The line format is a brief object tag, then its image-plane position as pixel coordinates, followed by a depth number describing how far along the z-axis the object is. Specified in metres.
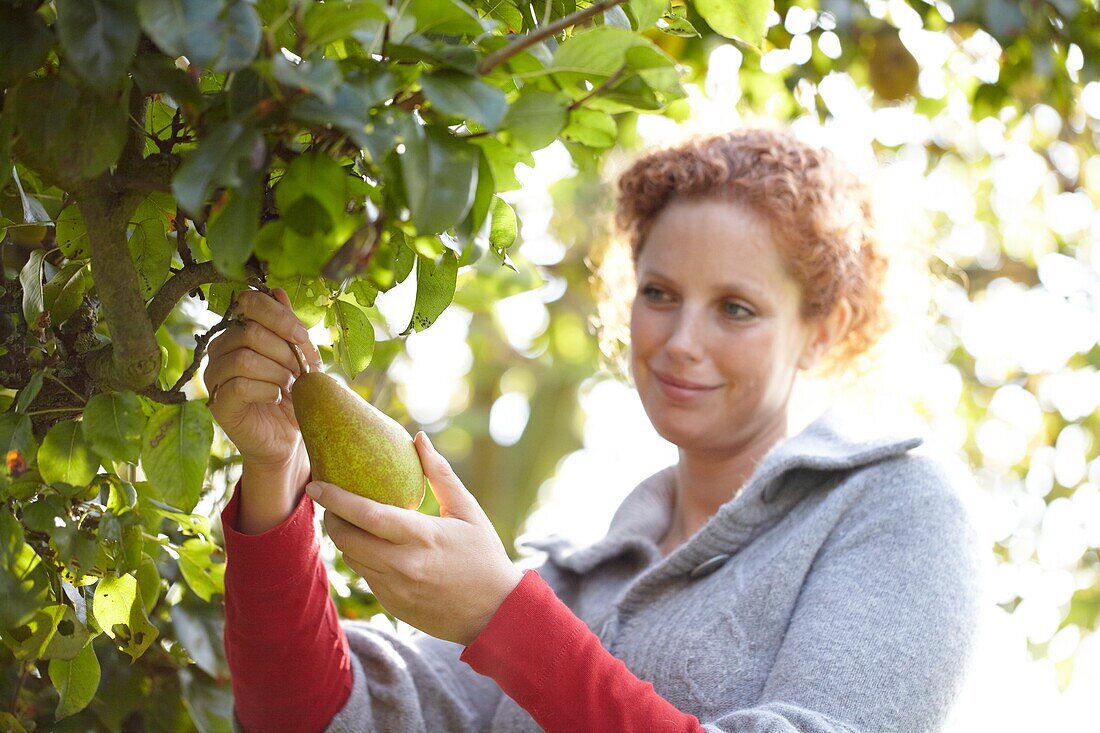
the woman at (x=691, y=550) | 1.16
